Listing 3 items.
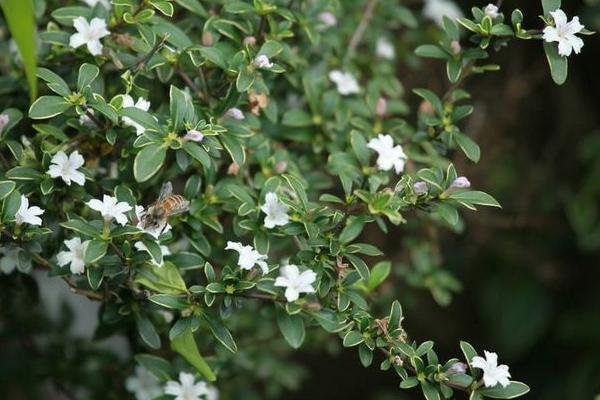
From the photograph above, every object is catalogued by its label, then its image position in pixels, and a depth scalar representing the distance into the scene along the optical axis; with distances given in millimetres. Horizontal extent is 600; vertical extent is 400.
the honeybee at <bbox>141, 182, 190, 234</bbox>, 758
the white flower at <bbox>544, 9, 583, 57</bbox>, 776
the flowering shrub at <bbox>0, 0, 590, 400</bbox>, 767
